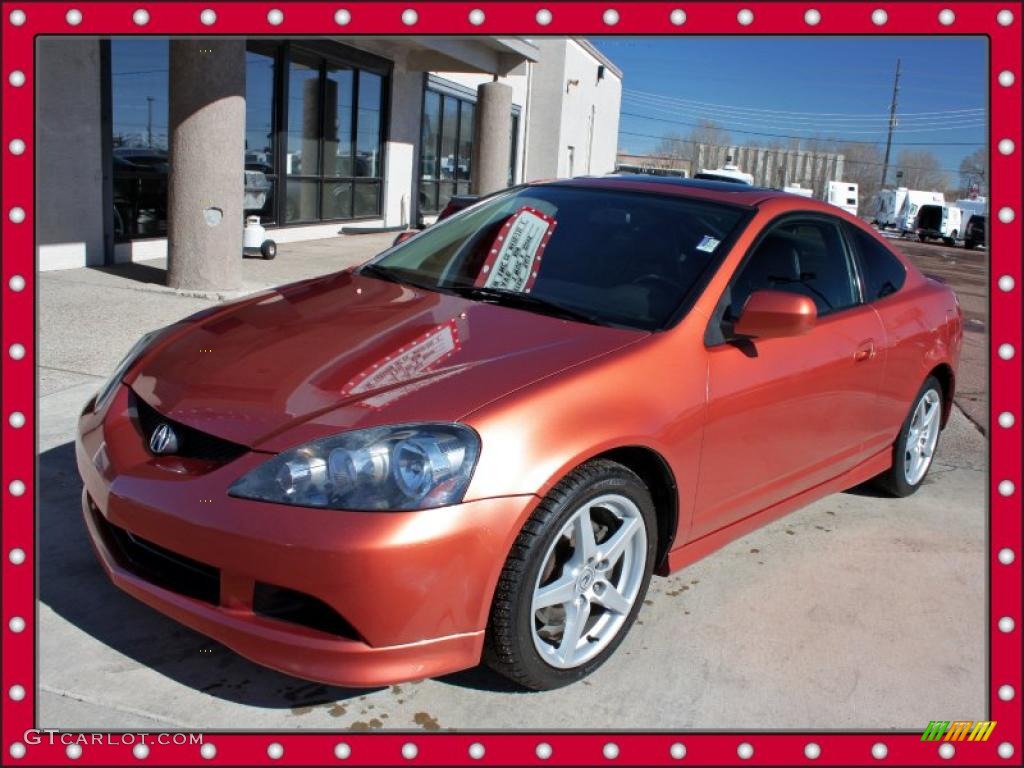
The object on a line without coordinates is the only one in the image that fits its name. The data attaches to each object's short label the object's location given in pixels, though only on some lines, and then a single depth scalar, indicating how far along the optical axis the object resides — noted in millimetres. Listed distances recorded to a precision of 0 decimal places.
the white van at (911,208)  42406
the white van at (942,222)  40844
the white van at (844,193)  43344
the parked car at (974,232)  39469
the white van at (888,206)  43750
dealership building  8430
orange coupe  2434
